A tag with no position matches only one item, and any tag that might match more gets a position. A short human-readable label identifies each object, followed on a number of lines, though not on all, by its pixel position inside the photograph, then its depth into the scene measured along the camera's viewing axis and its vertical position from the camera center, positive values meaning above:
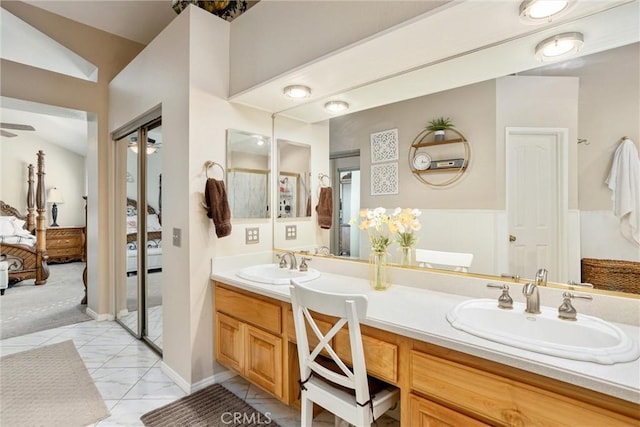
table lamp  7.23 +0.33
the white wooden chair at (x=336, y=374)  1.24 -0.71
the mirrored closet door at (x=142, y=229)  2.75 -0.16
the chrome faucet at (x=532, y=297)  1.28 -0.36
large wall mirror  1.31 +0.31
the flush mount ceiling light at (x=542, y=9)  1.20 +0.81
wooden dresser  7.10 -0.72
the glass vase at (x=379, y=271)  1.76 -0.34
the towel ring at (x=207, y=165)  2.20 +0.34
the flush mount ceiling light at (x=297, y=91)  2.11 +0.85
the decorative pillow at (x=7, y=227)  5.79 -0.26
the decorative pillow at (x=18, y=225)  6.05 -0.23
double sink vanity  0.89 -0.50
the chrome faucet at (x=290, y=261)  2.28 -0.37
